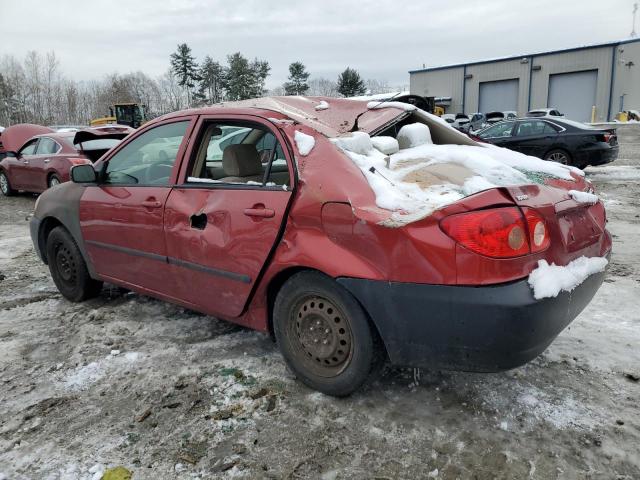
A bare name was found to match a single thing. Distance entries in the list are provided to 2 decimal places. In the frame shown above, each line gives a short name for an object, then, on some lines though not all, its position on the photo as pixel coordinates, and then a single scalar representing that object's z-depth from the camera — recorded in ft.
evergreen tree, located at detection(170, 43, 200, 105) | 198.37
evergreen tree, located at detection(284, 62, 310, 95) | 192.54
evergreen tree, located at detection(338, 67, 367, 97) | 182.80
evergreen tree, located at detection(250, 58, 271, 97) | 173.06
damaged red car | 7.29
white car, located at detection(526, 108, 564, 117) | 90.07
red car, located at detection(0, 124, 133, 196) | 30.78
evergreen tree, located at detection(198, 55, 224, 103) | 194.80
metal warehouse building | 119.85
